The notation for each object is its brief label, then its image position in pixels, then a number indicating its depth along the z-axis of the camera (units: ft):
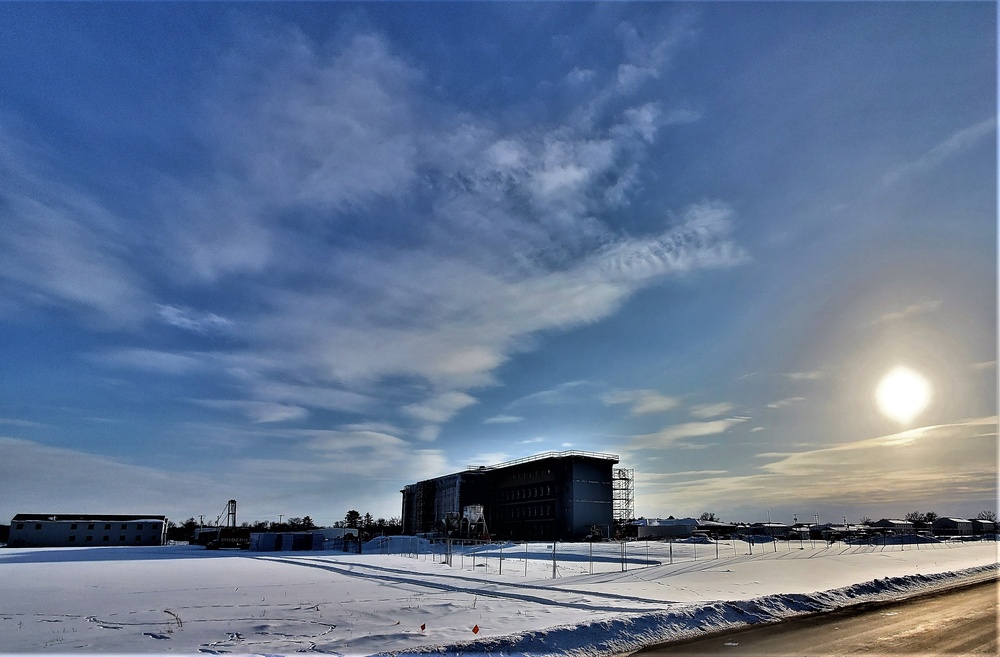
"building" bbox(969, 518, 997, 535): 527.56
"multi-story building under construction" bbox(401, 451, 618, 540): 342.64
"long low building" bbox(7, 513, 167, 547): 392.68
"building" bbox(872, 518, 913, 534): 504.84
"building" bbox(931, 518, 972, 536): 512.63
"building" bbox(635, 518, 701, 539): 368.07
